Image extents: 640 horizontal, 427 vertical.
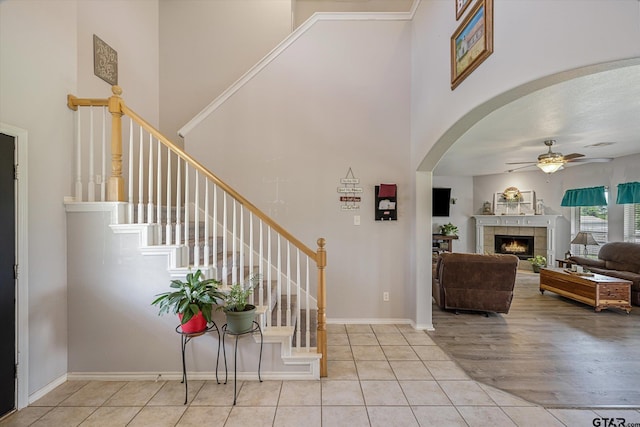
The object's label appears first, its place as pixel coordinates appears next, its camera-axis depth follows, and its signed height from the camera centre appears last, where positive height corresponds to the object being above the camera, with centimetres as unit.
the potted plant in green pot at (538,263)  679 -135
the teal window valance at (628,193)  512 +34
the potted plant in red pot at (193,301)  200 -69
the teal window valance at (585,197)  579 +31
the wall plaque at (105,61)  311 +183
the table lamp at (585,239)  553 -61
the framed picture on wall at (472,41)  187 +133
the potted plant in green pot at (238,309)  208 -80
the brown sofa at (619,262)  432 -98
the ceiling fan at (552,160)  414 +80
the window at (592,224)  595 -32
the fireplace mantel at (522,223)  688 -35
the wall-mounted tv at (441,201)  754 +28
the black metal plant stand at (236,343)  214 -114
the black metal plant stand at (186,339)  207 -108
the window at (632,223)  529 -26
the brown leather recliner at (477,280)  369 -99
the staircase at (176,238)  233 -24
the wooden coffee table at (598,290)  395 -124
